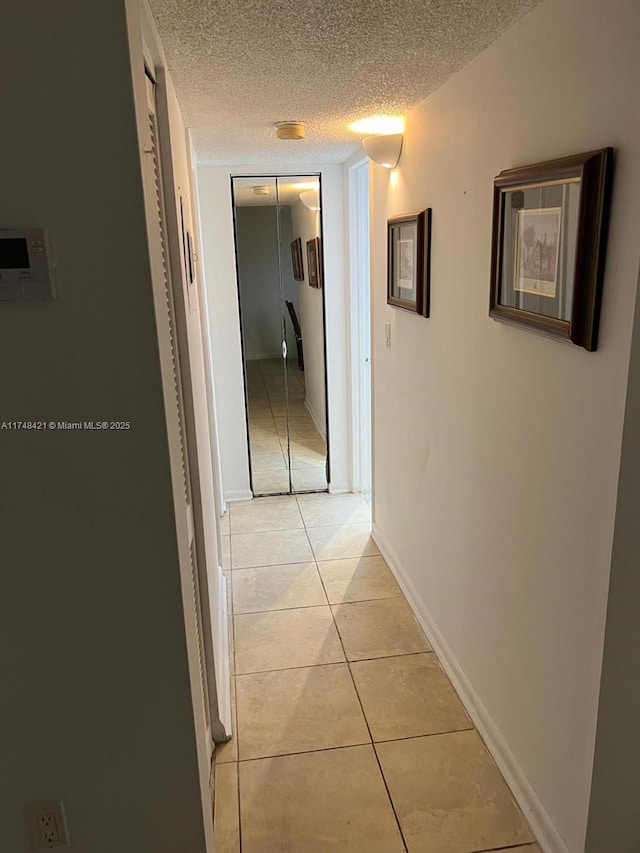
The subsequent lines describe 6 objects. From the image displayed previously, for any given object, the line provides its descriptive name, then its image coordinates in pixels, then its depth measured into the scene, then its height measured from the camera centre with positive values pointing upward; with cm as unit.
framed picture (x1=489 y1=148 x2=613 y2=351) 125 +1
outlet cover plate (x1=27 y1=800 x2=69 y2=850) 137 -118
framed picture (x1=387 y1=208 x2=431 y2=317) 232 -3
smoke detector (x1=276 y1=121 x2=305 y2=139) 253 +49
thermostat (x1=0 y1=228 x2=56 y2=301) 105 +0
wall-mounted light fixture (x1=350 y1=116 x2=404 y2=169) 254 +45
